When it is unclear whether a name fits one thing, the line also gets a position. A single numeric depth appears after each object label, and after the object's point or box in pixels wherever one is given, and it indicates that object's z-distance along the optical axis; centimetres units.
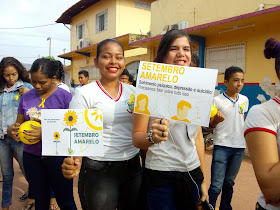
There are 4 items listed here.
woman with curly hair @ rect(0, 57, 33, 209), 316
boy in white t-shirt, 311
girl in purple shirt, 236
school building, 643
